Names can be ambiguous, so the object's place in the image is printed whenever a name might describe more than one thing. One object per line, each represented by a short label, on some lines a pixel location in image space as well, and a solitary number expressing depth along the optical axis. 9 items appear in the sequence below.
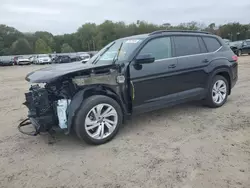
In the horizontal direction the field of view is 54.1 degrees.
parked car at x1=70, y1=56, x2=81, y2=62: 32.31
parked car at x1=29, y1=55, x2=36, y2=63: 38.00
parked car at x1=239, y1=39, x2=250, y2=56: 23.36
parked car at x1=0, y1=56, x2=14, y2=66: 36.11
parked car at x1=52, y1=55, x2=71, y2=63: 32.14
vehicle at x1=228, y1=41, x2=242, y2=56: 23.80
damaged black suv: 3.69
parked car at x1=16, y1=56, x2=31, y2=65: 35.94
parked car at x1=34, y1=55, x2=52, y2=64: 34.71
